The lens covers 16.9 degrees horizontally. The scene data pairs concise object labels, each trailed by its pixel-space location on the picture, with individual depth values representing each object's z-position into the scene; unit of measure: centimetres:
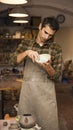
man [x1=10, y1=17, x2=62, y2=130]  248
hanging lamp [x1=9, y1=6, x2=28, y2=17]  527
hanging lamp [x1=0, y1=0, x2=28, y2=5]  321
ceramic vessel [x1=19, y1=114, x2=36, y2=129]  196
